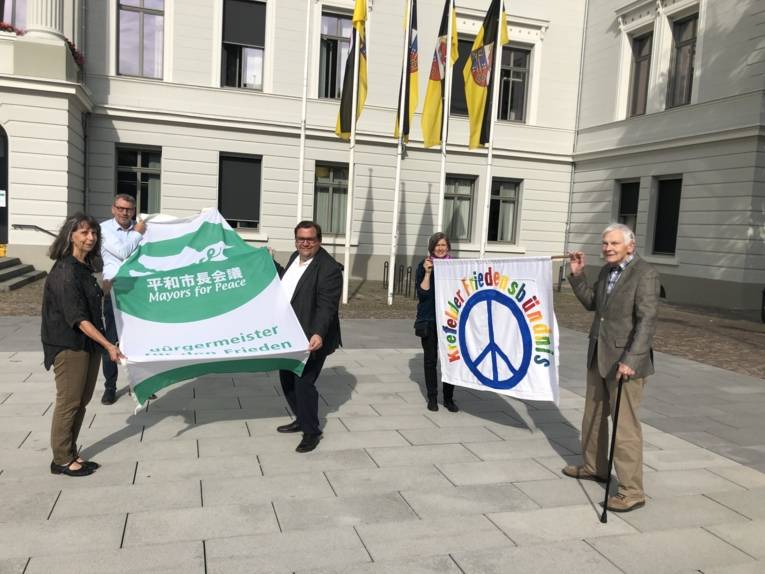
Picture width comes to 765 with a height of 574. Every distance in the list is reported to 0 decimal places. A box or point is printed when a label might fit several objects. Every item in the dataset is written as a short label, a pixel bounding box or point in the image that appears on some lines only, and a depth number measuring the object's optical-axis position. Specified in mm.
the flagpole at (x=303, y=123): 15242
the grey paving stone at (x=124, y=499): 3695
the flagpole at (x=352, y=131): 13953
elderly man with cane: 3961
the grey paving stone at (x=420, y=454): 4777
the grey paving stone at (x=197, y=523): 3408
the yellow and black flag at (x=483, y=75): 14078
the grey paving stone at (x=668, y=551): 3336
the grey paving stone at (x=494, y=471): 4469
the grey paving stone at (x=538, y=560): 3229
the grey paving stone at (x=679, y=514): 3857
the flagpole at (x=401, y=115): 14094
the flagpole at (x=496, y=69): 13992
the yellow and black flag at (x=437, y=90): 14180
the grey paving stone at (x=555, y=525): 3619
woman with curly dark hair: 3971
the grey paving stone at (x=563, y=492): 4141
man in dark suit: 4938
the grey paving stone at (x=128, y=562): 3035
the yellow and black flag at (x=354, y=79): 13688
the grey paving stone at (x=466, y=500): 3916
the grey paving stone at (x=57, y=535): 3201
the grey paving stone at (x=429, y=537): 3373
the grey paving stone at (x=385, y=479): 4207
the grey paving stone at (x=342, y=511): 3662
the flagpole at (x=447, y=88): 14109
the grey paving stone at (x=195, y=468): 4277
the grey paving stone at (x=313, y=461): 4508
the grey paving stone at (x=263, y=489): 3943
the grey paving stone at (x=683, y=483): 4406
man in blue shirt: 5738
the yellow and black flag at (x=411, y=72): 14172
